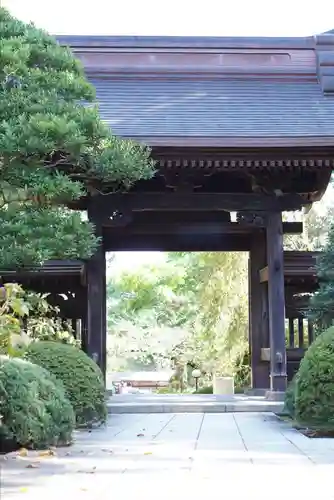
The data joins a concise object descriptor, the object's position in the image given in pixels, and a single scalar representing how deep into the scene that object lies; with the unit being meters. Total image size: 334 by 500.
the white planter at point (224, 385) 16.66
